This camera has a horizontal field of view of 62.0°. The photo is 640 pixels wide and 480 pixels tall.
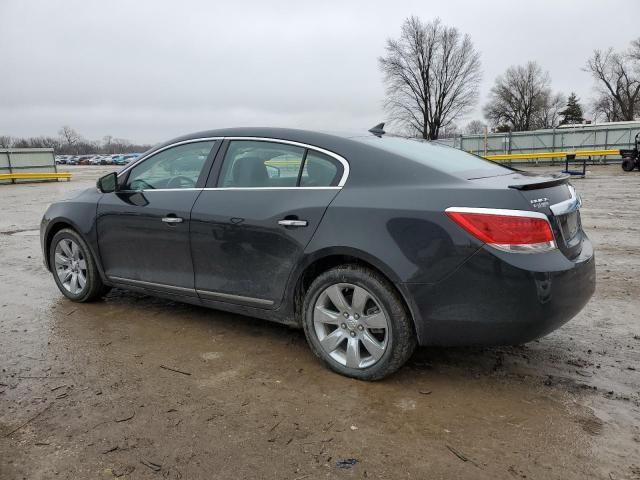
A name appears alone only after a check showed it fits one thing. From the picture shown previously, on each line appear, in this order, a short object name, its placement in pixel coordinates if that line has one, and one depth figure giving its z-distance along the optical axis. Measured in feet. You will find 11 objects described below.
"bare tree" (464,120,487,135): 270.69
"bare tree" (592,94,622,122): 214.69
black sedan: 9.46
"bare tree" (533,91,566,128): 239.71
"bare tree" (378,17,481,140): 181.78
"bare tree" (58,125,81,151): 379.18
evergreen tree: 263.08
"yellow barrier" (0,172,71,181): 90.07
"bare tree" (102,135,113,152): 393.04
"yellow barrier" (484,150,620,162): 80.53
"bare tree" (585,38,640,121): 202.90
